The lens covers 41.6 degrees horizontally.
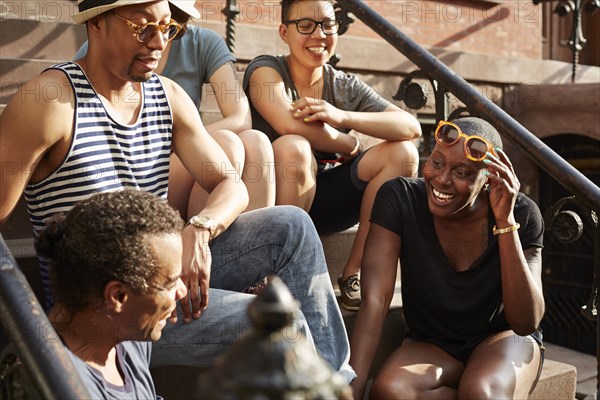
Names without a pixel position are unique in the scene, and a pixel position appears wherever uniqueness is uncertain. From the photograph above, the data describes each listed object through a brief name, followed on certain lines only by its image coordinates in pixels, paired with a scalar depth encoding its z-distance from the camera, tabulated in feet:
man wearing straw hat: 7.52
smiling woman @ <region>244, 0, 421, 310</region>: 10.94
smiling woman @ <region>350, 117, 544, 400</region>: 9.27
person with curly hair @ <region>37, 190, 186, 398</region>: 6.22
